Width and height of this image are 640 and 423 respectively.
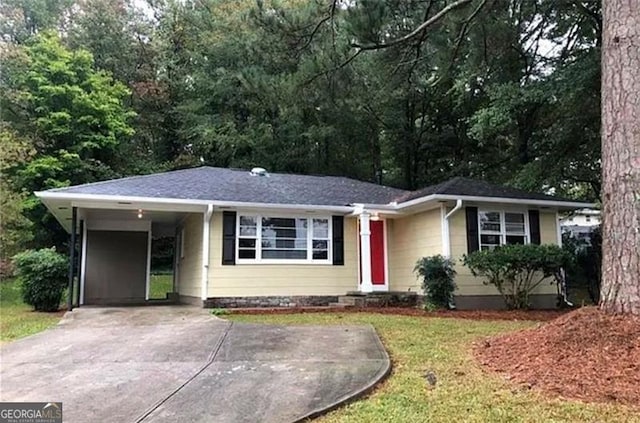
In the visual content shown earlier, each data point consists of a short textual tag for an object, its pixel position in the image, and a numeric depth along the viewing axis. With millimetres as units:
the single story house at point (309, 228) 10617
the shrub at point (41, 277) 11070
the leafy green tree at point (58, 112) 18828
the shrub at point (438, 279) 10133
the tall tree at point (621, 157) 4984
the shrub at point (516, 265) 9820
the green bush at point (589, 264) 12789
